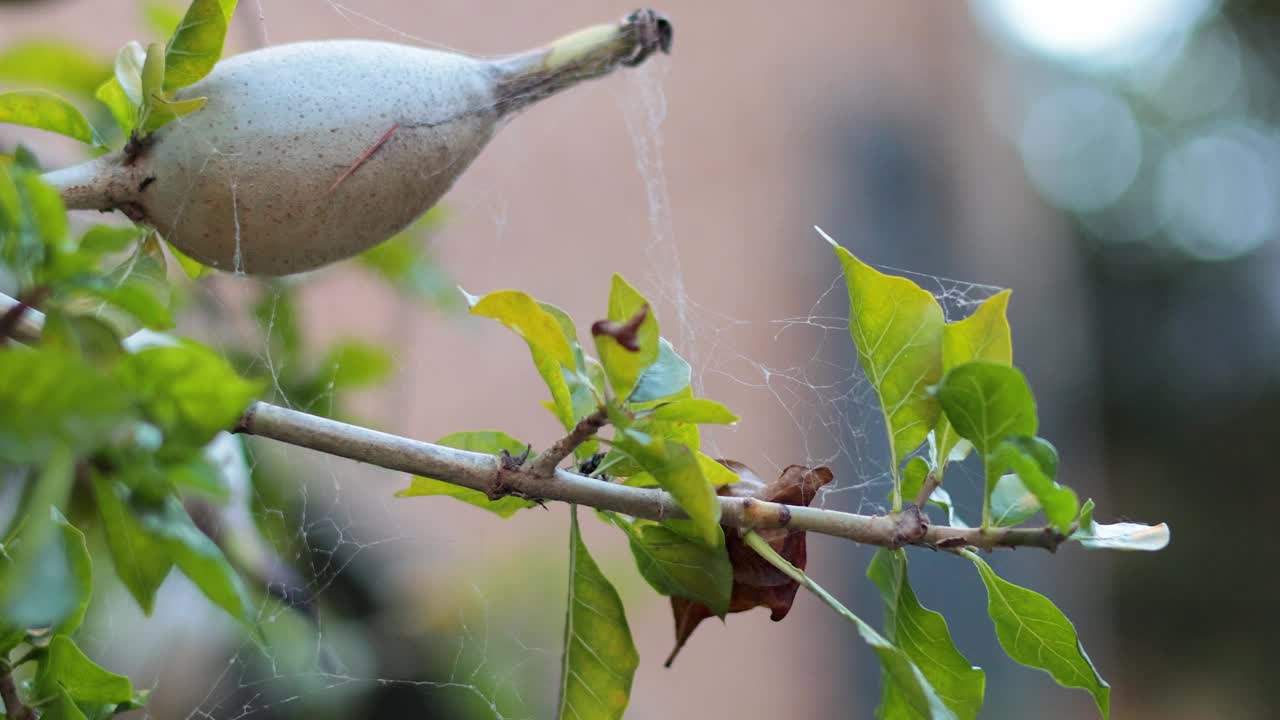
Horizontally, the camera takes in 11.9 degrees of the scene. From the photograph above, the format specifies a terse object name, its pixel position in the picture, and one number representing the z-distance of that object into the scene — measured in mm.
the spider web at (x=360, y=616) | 1264
